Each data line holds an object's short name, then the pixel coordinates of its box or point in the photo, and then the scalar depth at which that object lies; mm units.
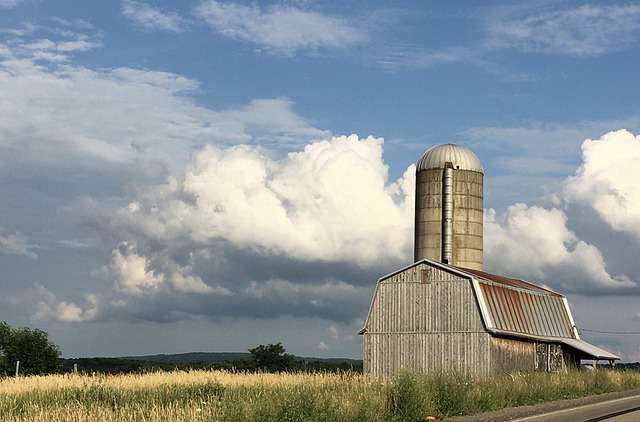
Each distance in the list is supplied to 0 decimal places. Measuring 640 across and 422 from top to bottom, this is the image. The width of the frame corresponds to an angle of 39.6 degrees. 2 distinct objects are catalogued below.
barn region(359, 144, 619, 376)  46281
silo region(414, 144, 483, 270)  54062
